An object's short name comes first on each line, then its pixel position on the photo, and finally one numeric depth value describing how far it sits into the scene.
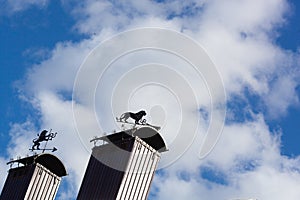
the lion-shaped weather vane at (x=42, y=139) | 55.66
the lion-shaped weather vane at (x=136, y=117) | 45.47
